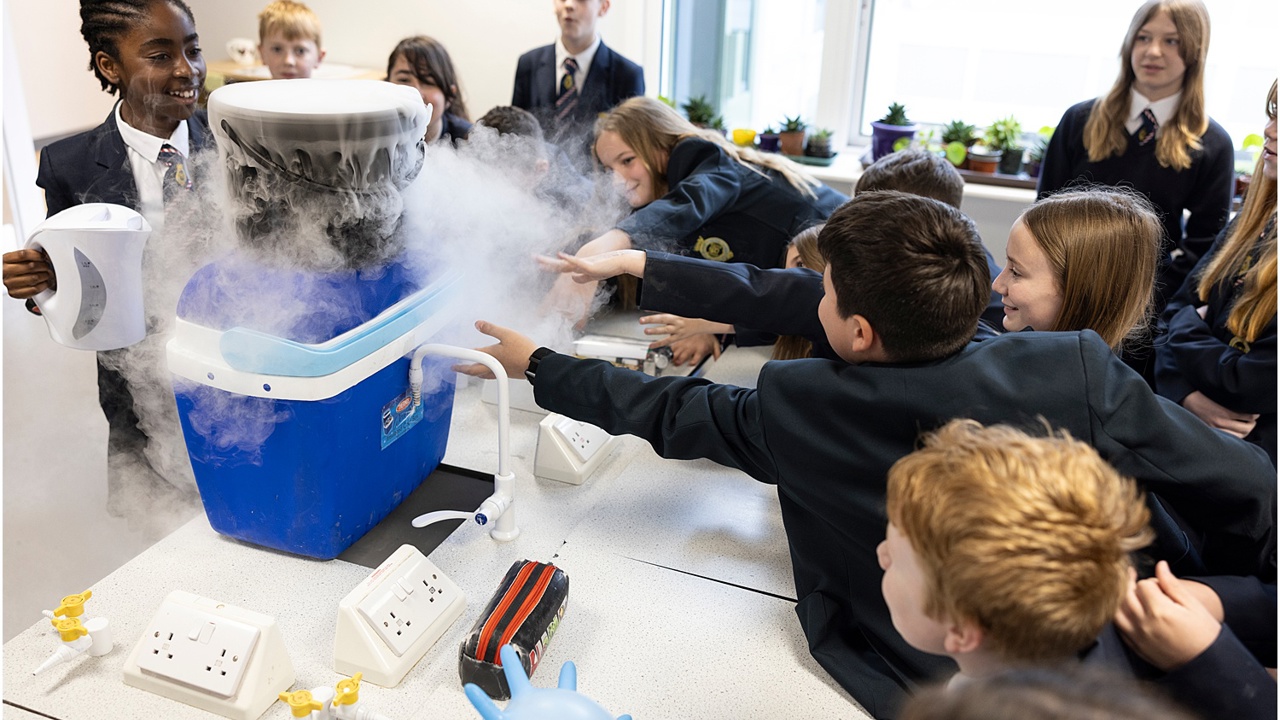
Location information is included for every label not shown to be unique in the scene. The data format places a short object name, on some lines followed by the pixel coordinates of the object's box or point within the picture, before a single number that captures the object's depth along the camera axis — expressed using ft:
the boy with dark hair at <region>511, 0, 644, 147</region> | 10.90
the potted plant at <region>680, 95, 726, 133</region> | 12.70
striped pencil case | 3.45
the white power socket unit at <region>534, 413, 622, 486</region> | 4.97
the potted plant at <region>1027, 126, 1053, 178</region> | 11.60
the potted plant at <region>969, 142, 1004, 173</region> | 11.62
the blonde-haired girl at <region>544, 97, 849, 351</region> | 7.23
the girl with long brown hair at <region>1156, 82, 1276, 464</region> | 5.43
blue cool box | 3.73
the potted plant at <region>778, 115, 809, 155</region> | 12.67
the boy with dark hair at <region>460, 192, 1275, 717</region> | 3.42
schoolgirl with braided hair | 5.40
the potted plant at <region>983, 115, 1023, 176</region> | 11.57
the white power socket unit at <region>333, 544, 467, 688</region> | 3.52
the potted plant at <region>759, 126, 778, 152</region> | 12.99
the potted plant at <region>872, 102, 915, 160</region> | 11.98
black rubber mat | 4.39
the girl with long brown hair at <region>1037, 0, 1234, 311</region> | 8.84
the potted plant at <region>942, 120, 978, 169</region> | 11.79
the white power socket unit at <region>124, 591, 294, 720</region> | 3.34
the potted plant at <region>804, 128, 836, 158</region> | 12.57
